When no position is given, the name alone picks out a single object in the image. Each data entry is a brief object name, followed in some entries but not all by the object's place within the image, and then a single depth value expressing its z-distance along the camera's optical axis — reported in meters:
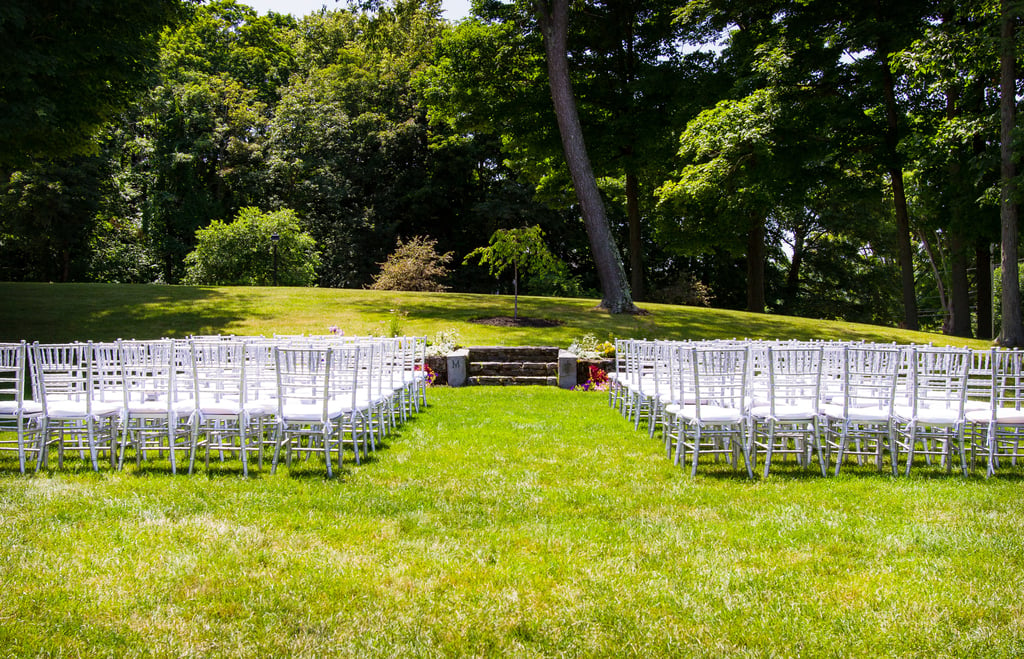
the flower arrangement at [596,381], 14.16
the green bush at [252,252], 27.64
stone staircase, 14.61
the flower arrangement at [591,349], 14.90
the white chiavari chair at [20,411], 6.56
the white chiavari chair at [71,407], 6.77
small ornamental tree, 17.20
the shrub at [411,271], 29.62
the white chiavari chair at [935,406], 6.62
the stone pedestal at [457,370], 14.27
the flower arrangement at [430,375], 14.44
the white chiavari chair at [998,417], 6.57
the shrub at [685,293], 35.84
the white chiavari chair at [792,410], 6.68
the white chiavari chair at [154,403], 6.72
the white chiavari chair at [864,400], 6.81
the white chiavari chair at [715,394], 6.61
